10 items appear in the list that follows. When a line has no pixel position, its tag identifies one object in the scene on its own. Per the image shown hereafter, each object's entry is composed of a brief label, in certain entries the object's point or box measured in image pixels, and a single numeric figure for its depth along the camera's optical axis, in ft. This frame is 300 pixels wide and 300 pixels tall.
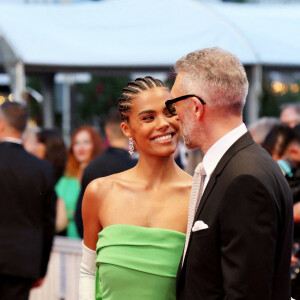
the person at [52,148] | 45.46
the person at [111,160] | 32.08
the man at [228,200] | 12.70
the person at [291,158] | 26.75
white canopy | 54.45
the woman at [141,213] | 17.07
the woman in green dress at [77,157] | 40.96
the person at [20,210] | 30.98
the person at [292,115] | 42.87
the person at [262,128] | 35.74
